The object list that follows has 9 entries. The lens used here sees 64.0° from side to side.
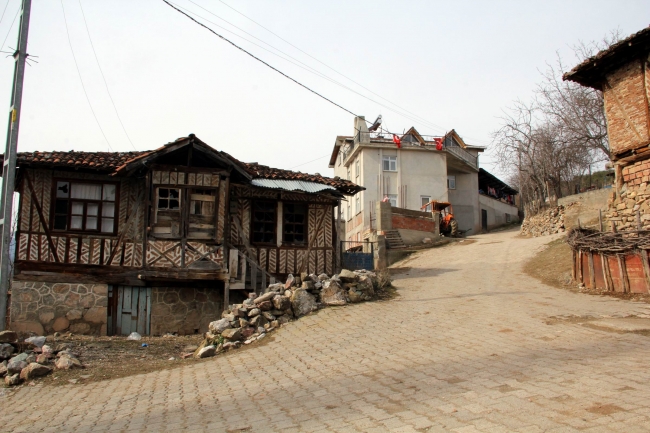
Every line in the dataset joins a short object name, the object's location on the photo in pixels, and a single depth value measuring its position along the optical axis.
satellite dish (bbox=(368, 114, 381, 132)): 38.35
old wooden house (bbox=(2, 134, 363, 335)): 14.56
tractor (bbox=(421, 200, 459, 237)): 34.03
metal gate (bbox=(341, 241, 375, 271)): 20.11
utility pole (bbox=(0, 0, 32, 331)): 10.39
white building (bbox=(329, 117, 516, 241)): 35.66
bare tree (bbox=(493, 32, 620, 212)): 24.92
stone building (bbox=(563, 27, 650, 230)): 14.56
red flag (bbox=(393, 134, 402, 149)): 36.44
